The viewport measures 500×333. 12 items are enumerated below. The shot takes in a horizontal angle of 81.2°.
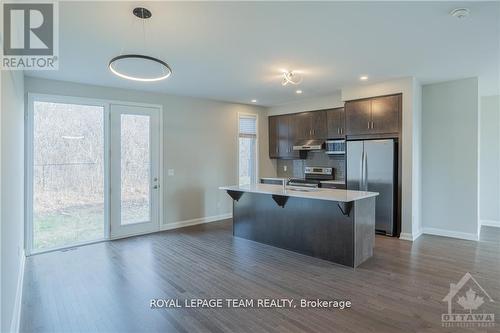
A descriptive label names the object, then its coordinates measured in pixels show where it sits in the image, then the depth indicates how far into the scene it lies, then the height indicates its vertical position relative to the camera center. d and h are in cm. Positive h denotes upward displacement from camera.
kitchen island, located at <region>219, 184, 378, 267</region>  382 -82
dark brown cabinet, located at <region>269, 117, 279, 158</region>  767 +71
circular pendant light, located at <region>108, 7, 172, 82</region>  265 +137
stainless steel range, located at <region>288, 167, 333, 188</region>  671 -29
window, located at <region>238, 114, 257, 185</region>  732 +41
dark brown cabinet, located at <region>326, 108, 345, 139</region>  623 +91
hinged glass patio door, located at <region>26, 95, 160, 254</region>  454 -11
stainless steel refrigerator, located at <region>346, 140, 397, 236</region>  518 -17
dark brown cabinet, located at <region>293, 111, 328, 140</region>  660 +93
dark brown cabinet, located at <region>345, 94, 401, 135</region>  519 +92
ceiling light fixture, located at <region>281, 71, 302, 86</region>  451 +143
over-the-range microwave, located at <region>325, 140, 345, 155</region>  630 +39
